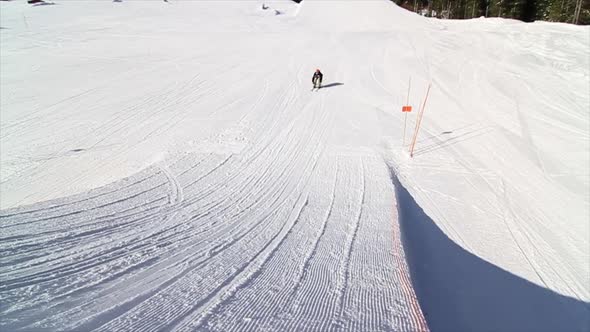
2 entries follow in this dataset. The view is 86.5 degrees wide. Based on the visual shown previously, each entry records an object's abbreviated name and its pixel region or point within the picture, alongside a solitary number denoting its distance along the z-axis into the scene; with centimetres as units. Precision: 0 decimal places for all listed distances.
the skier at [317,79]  1681
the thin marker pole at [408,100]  1185
